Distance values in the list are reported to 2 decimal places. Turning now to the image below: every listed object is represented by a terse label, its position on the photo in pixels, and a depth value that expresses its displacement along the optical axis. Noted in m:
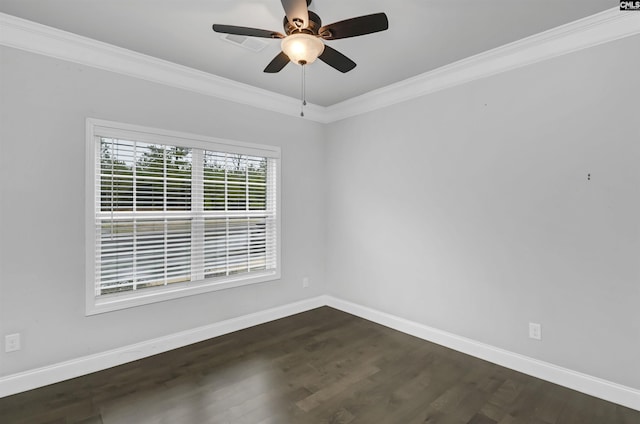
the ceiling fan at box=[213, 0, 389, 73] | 1.82
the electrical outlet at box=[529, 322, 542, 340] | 2.69
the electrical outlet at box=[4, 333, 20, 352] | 2.40
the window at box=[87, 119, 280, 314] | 2.84
